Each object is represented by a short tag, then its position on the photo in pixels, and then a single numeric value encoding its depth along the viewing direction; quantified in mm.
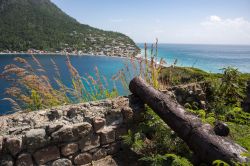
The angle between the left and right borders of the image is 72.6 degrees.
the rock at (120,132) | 2233
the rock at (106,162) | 2107
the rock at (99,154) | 2126
